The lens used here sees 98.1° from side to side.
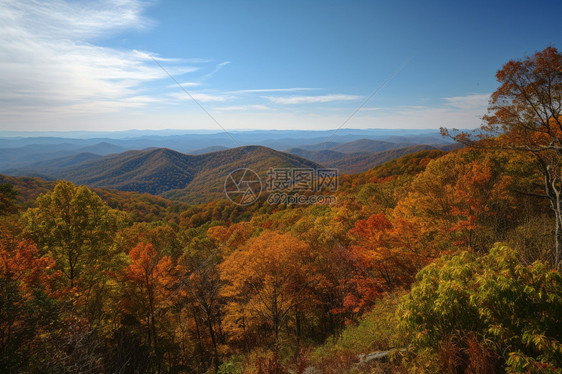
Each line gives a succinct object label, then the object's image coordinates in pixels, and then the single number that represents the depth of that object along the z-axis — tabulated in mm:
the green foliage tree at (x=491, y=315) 5430
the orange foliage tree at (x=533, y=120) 9766
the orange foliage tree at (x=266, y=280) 17234
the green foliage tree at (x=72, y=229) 15070
